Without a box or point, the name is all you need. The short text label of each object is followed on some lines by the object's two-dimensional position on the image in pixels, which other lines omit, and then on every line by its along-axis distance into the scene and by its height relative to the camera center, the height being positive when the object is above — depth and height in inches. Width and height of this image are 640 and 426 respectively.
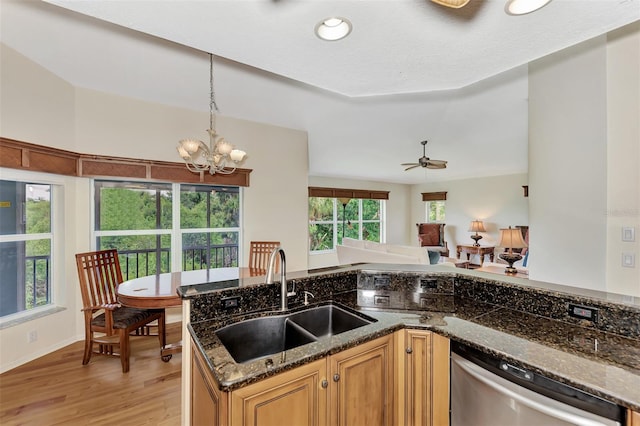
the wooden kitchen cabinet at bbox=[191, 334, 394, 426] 37.8 -27.4
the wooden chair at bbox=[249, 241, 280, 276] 140.2 -20.4
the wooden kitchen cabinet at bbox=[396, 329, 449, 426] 51.5 -30.4
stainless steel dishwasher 34.7 -25.6
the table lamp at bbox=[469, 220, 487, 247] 270.1 -15.4
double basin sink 53.7 -24.1
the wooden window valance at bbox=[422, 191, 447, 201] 316.2 +19.3
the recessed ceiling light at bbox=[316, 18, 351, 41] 57.7 +38.7
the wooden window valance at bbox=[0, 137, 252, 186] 98.3 +19.9
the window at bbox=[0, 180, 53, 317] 101.9 -12.5
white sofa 169.0 -25.7
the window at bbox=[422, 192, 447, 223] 320.0 +8.1
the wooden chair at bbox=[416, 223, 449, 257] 304.5 -26.2
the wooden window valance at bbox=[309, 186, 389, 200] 279.0 +20.8
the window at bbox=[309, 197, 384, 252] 285.7 -8.2
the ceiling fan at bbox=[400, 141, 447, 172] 179.2 +31.8
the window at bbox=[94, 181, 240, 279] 130.5 -6.0
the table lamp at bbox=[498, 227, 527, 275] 133.3 -12.3
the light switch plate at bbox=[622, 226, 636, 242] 78.9 -5.7
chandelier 107.9 +24.6
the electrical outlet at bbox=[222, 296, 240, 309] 57.8 -18.4
